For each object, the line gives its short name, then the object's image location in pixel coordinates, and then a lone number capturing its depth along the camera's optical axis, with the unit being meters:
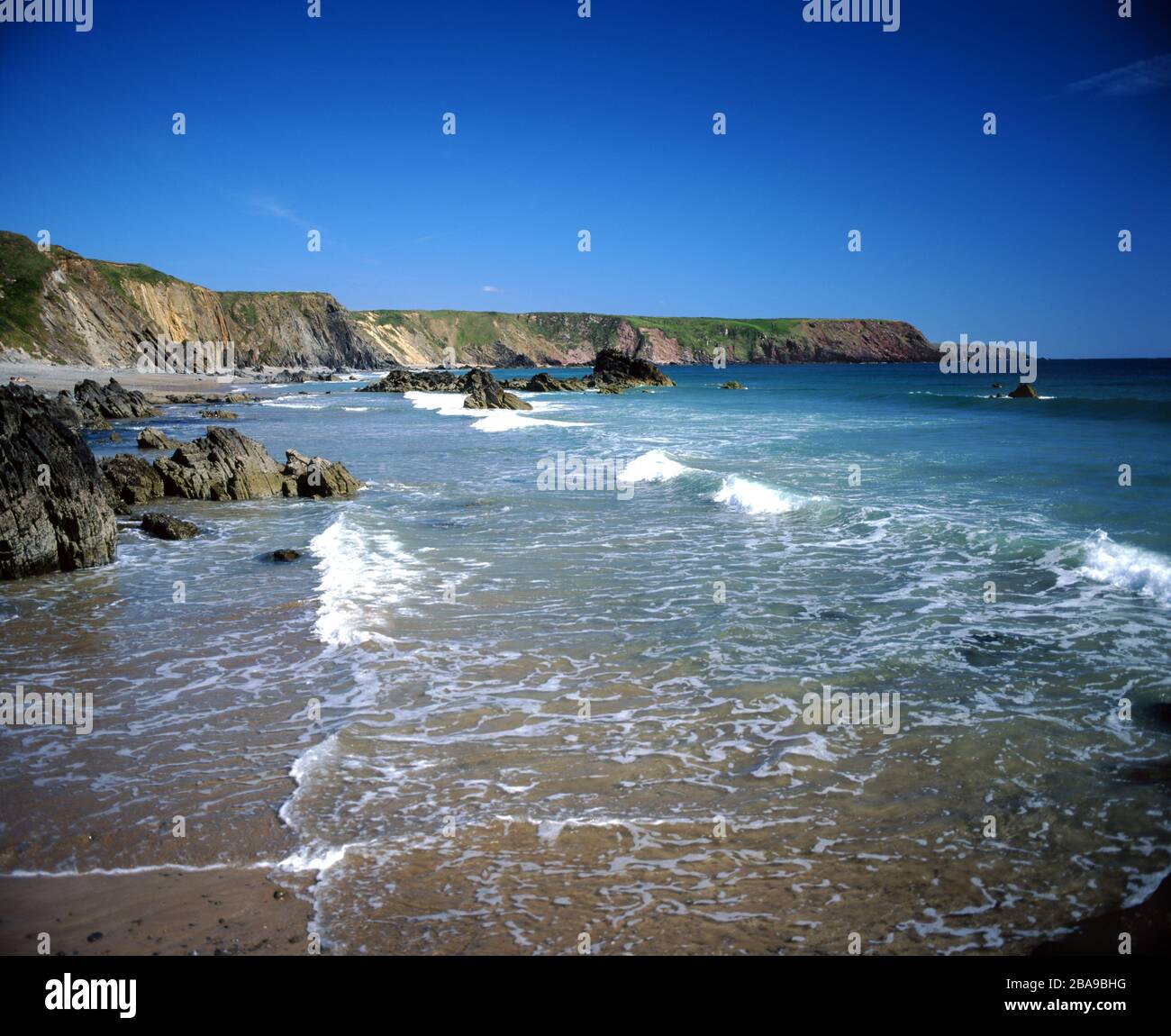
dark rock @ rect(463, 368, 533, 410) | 55.06
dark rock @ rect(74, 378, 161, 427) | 37.20
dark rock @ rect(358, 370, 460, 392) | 82.94
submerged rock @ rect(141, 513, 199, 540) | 14.20
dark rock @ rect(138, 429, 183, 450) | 26.12
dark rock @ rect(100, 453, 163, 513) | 17.97
